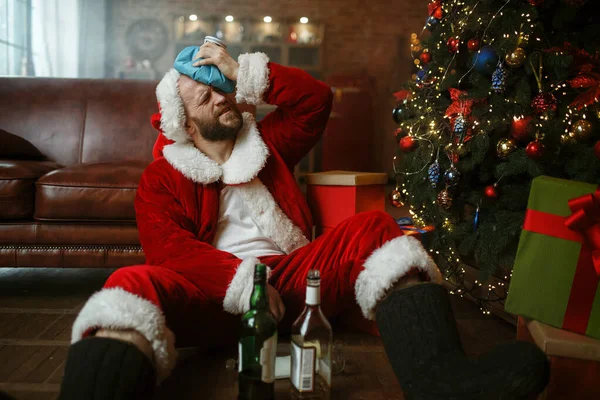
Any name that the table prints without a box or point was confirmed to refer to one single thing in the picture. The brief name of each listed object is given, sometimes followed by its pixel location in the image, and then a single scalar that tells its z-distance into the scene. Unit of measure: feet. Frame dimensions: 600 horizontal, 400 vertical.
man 3.41
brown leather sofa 6.59
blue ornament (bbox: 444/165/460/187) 5.89
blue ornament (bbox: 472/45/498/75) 5.65
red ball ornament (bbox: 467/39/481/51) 5.91
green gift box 3.96
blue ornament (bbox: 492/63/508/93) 5.51
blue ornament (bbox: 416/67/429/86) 6.82
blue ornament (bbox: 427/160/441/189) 6.13
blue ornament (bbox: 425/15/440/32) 6.82
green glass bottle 3.71
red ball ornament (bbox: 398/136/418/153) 6.56
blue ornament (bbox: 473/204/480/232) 5.96
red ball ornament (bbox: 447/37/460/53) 6.18
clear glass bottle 3.76
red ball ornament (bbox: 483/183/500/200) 5.65
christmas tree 5.18
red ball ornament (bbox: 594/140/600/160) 4.66
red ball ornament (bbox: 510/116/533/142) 5.23
